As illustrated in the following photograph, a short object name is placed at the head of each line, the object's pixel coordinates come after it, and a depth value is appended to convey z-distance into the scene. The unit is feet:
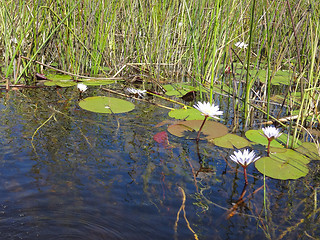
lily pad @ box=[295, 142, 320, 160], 5.99
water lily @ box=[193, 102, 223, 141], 6.06
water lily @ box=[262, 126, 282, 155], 5.64
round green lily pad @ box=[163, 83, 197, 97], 9.69
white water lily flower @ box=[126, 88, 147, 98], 9.01
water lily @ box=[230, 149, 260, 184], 4.70
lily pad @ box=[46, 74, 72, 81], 10.32
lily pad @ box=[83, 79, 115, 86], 9.79
